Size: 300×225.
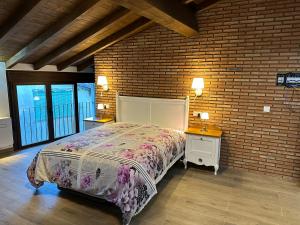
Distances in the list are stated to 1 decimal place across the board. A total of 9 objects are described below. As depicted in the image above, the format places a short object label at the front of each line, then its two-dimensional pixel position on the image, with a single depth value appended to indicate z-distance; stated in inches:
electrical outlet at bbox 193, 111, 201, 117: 177.2
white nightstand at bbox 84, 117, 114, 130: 202.1
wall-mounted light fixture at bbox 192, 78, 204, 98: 164.6
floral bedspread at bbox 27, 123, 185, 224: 104.3
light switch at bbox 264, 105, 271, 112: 154.3
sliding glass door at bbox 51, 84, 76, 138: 241.0
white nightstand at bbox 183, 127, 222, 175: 155.9
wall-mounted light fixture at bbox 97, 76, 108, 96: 207.3
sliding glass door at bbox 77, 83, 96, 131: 270.2
